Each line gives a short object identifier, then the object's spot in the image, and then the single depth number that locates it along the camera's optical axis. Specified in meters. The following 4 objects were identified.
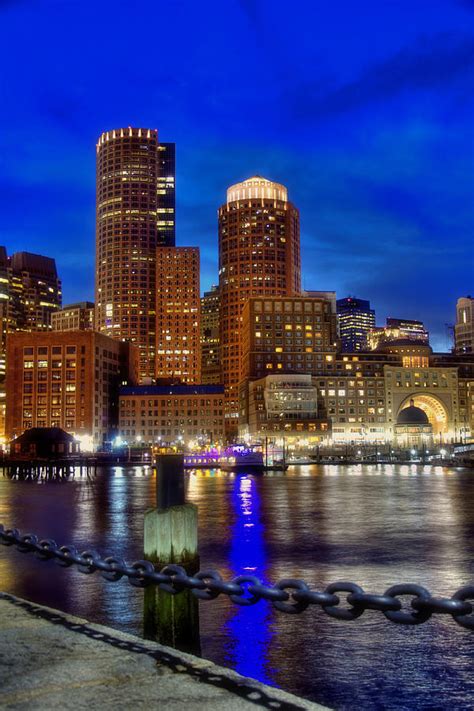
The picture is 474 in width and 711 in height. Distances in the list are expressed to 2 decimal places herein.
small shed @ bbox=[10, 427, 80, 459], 175.38
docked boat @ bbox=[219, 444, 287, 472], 160.12
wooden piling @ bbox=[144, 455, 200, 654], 10.41
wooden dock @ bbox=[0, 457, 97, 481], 143.50
